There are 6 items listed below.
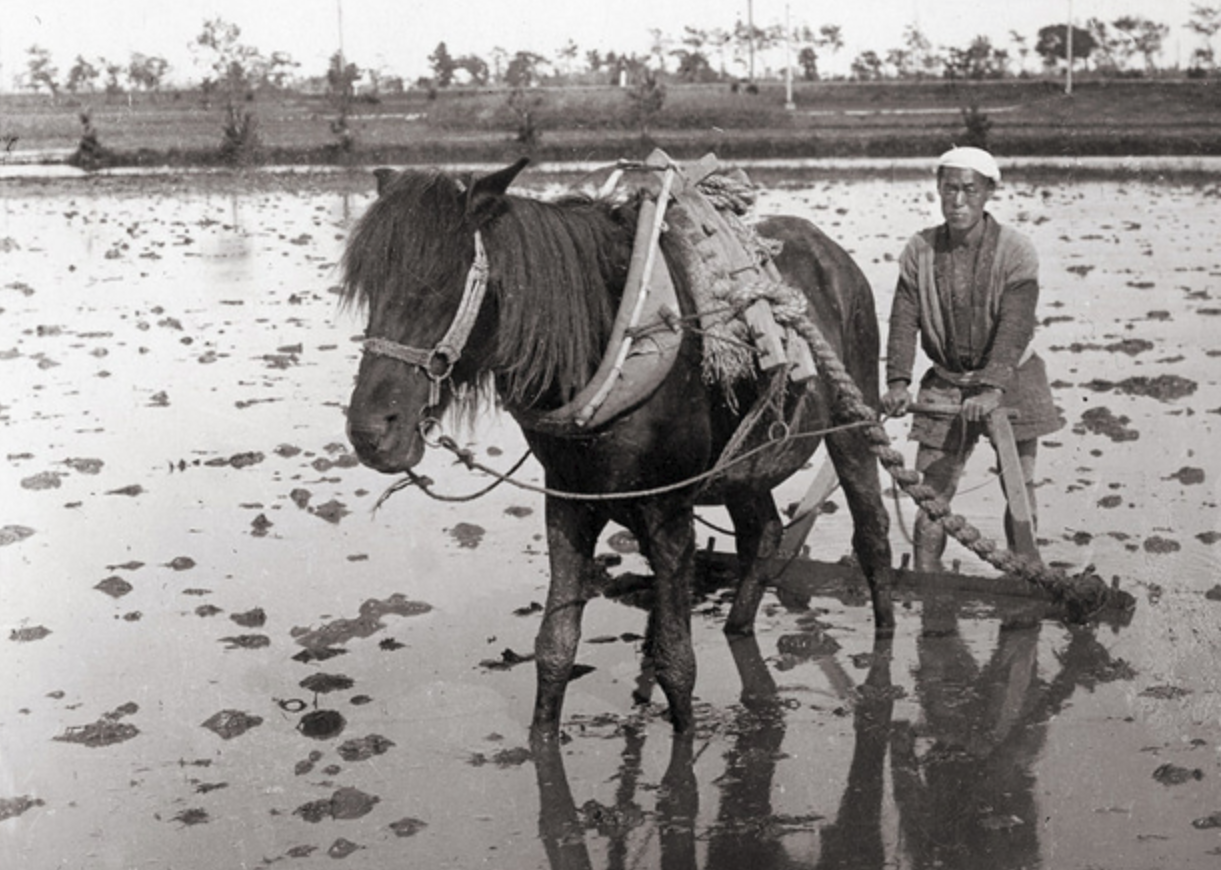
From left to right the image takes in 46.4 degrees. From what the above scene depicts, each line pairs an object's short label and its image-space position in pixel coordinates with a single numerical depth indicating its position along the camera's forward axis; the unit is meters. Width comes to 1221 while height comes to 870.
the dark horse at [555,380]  4.28
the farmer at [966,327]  6.35
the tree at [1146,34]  79.56
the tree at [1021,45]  83.81
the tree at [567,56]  90.94
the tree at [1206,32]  64.72
